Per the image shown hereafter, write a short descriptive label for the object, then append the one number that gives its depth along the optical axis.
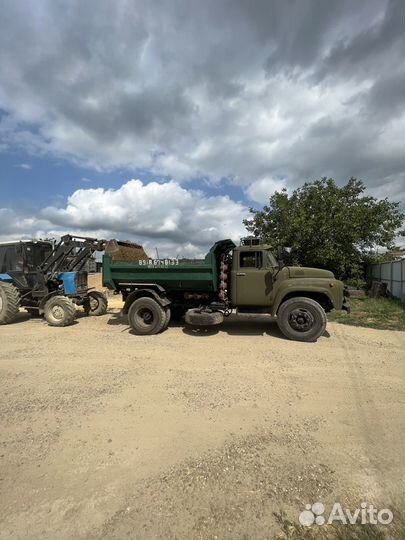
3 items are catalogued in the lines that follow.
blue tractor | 10.45
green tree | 16.55
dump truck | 7.53
